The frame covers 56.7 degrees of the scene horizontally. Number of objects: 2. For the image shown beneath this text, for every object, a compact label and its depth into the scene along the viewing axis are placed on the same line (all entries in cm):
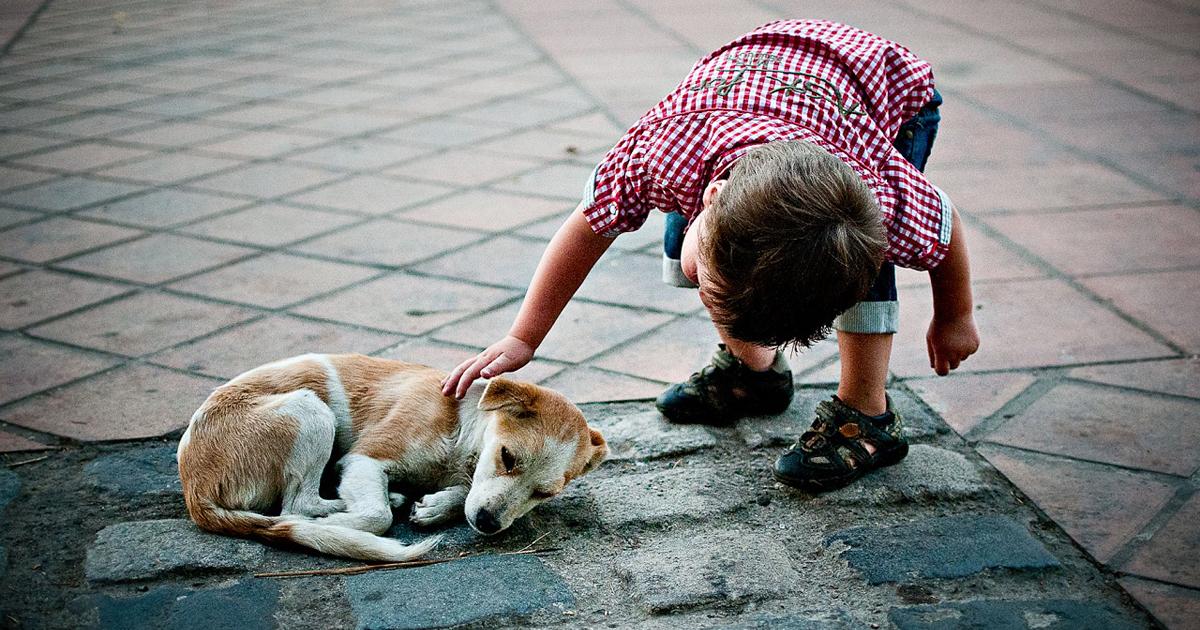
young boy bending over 202
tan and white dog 231
